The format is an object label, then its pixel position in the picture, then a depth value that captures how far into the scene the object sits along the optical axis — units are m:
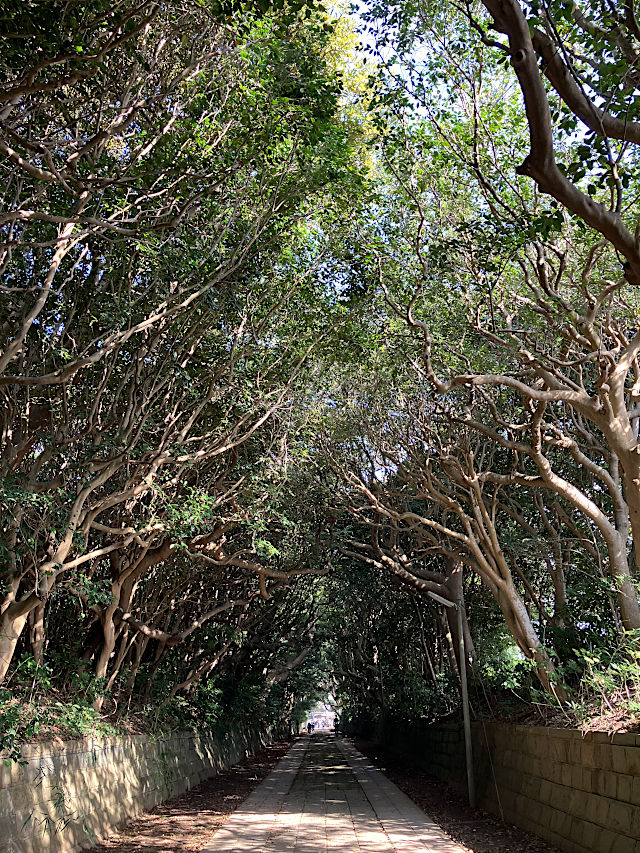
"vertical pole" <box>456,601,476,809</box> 11.47
